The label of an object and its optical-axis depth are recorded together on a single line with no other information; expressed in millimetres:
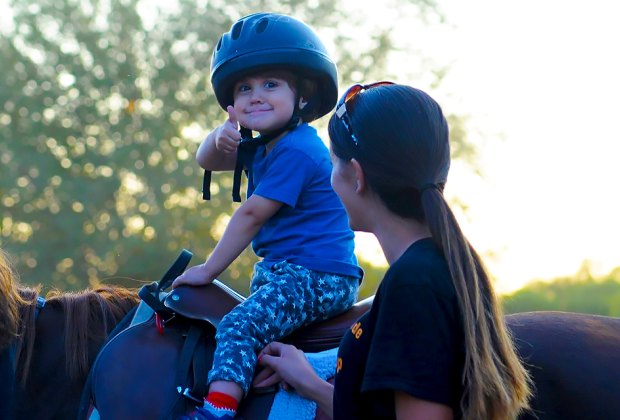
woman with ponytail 4734
